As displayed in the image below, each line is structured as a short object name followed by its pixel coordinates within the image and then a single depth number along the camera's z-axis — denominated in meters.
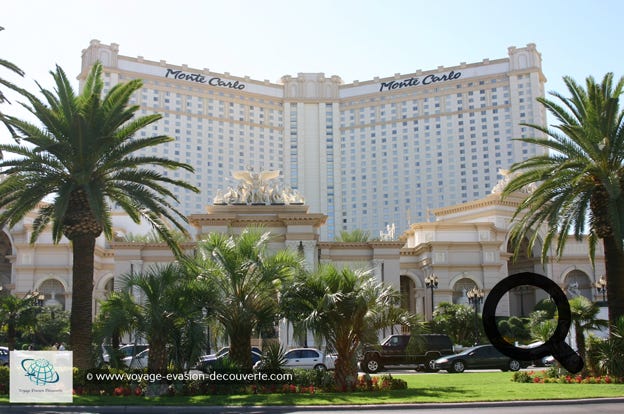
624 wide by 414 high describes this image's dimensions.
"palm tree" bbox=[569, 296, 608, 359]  25.00
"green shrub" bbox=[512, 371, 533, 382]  24.20
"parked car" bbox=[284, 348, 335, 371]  30.12
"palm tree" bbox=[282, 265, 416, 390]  21.33
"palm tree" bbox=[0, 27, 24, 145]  23.67
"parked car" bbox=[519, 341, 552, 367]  34.38
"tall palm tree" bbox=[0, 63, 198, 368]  23.95
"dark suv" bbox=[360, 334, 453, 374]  32.69
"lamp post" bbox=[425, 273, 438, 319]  46.84
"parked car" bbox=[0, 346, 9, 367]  32.73
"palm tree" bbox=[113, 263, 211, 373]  21.33
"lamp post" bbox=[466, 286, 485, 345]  44.74
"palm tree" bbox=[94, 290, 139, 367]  21.14
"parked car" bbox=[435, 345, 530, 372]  32.19
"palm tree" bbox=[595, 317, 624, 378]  23.31
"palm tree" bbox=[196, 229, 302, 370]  22.56
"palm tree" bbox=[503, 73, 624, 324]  26.09
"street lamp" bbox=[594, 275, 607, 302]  44.96
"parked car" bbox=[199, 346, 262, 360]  31.15
